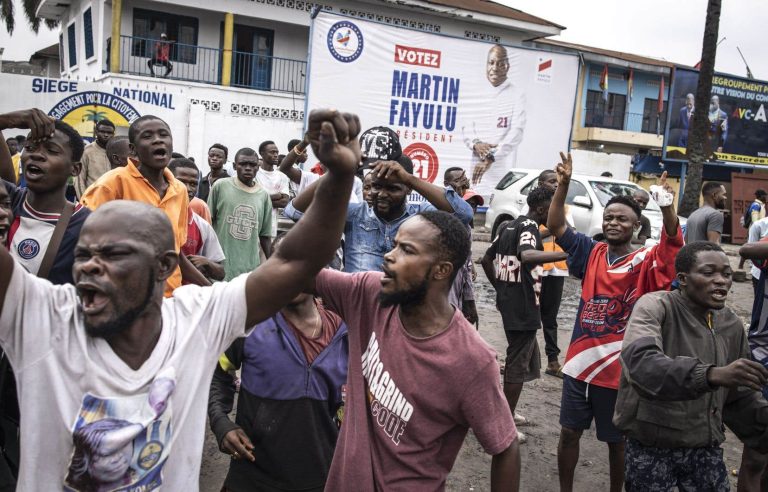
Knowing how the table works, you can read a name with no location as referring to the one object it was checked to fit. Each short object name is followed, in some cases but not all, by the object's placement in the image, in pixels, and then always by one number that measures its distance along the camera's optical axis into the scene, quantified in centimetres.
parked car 1310
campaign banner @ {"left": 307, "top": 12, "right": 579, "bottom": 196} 1471
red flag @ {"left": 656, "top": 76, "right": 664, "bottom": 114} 3142
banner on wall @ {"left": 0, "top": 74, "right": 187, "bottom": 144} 1224
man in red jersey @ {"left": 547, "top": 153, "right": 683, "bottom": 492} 412
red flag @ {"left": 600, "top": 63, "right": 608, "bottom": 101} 3017
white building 1833
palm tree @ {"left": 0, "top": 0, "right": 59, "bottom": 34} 3303
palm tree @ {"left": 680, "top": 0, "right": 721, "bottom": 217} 1691
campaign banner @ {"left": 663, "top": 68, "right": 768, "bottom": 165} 2262
